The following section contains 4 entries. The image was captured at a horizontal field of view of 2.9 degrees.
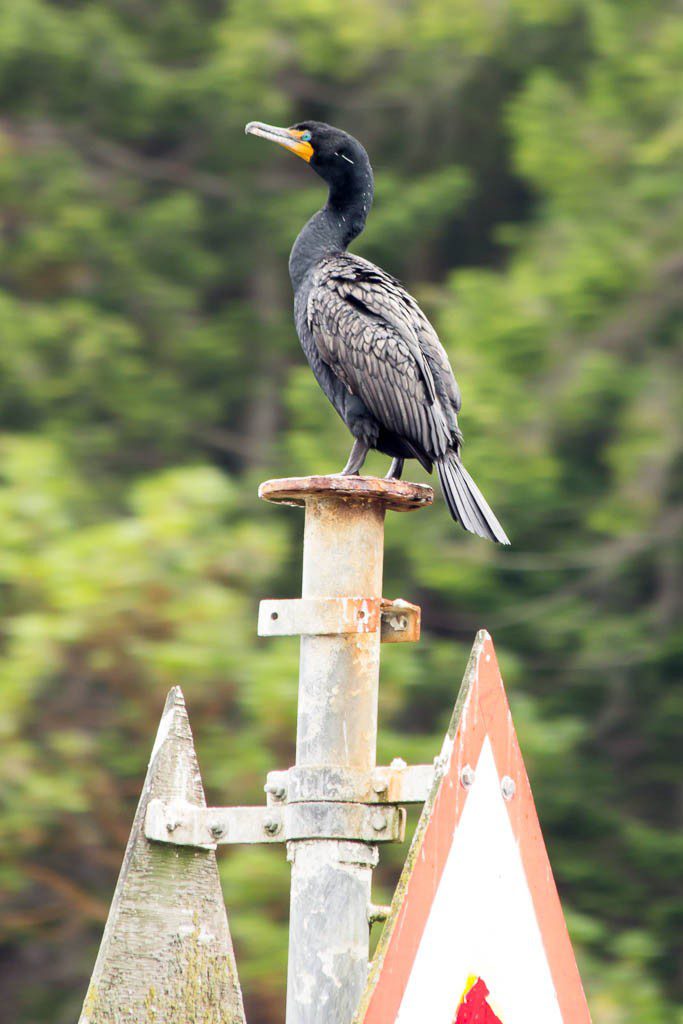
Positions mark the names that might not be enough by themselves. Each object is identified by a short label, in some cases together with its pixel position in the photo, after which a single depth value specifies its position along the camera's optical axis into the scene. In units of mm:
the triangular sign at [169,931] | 15950
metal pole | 15859
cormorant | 17068
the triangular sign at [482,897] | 15642
